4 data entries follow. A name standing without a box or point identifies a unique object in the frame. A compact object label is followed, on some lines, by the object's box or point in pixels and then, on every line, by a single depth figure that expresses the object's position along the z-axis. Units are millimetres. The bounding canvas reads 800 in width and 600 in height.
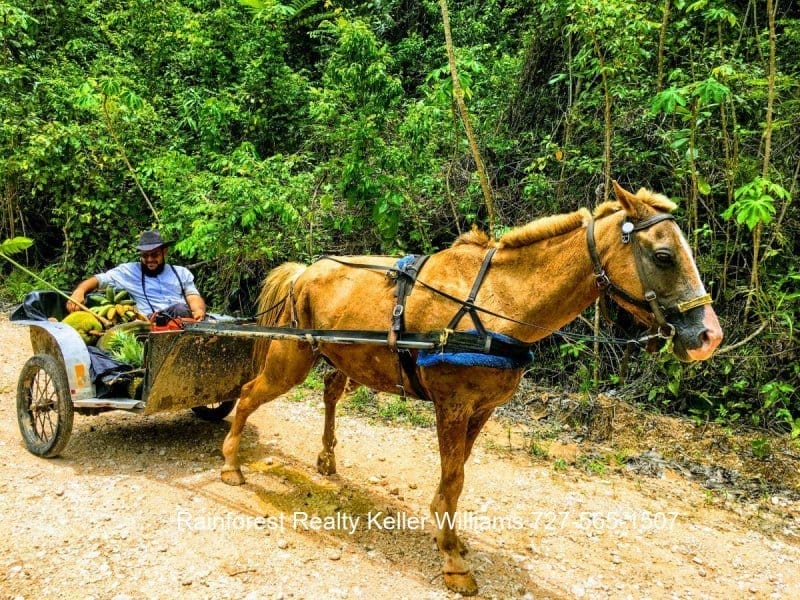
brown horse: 2668
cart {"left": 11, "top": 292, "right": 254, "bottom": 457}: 4223
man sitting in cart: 5121
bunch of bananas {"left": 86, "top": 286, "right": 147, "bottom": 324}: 4957
